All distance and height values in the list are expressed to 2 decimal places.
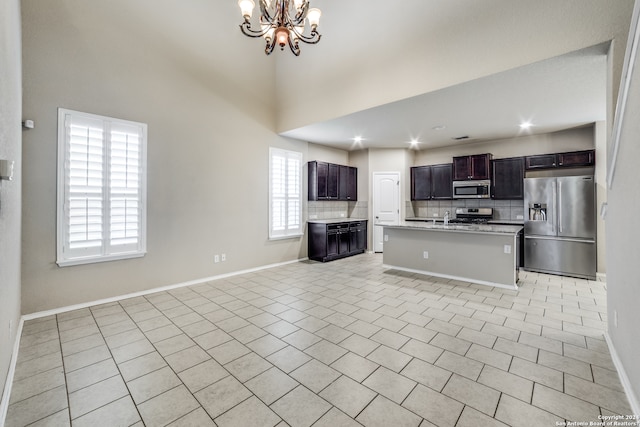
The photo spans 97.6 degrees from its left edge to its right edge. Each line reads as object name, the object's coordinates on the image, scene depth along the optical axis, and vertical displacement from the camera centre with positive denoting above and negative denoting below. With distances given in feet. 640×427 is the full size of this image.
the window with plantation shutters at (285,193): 18.88 +1.54
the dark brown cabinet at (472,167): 20.33 +3.67
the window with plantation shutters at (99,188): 10.99 +1.11
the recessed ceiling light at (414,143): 21.06 +5.76
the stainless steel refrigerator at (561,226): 15.66 -0.53
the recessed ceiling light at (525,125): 16.32 +5.45
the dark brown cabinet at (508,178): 19.11 +2.65
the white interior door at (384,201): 24.14 +1.29
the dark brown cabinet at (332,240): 20.34 -1.85
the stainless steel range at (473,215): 20.76 +0.09
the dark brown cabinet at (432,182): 22.44 +2.83
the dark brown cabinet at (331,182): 21.21 +2.75
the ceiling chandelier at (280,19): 9.51 +6.94
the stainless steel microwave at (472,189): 20.36 +2.01
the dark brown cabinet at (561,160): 16.57 +3.55
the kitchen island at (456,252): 13.85 -1.96
